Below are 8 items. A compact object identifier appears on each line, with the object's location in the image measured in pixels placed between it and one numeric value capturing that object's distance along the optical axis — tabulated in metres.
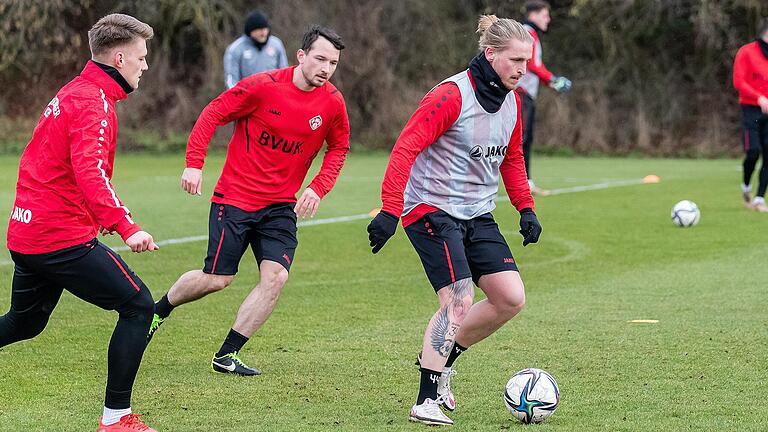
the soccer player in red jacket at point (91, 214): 10.49
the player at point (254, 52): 30.03
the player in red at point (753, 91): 29.41
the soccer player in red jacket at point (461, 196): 11.59
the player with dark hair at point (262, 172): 14.20
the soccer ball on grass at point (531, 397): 11.22
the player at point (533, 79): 31.56
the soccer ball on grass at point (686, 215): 27.53
